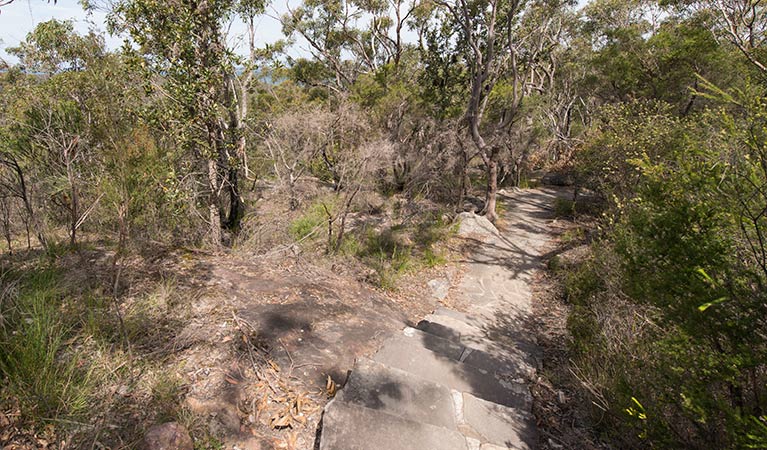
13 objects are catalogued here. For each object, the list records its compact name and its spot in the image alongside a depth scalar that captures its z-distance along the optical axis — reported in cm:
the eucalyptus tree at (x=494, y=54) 1057
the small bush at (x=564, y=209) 1298
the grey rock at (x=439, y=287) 731
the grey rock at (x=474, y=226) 1080
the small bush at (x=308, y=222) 866
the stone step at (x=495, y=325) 537
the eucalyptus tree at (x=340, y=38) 1805
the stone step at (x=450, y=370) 351
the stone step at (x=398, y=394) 266
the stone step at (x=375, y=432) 219
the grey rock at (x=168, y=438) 192
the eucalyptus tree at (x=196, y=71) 571
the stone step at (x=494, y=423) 273
